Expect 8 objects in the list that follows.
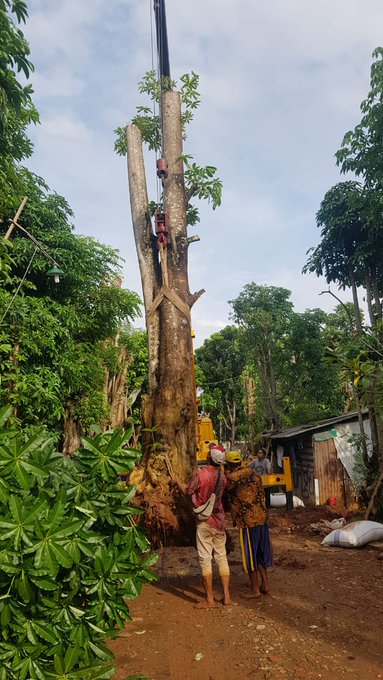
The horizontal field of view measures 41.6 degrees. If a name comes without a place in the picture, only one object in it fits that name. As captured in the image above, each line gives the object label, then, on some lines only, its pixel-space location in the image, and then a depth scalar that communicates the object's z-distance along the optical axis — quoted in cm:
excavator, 866
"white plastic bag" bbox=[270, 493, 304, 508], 1404
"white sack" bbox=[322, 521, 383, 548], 777
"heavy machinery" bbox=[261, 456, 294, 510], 1092
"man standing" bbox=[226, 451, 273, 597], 548
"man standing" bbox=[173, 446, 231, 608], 544
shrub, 275
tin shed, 1294
